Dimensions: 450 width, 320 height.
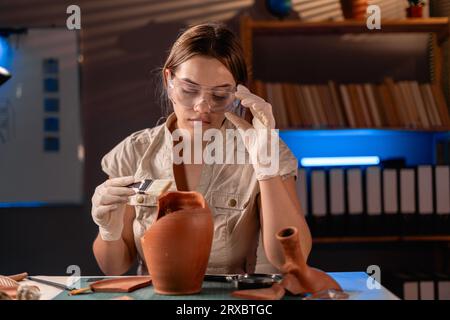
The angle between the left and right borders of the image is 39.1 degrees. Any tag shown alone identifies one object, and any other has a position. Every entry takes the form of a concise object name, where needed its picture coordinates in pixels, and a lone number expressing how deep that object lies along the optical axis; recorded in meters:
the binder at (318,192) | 2.53
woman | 1.42
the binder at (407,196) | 2.54
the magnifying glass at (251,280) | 1.13
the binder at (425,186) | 2.54
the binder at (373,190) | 2.53
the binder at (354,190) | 2.53
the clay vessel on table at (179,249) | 1.09
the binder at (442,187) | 2.54
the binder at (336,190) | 2.53
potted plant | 2.65
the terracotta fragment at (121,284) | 1.15
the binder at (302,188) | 2.51
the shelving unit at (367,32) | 2.56
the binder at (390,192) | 2.54
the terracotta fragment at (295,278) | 1.07
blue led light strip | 2.77
